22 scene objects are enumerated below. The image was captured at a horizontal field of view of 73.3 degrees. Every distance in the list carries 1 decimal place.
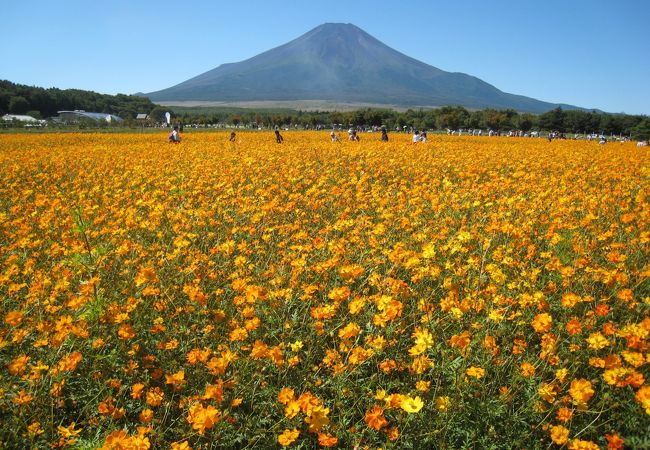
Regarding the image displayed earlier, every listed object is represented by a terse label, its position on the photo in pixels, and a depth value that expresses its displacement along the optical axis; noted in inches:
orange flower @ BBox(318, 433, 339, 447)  70.8
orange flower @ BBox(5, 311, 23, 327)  93.9
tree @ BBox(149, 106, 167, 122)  3984.3
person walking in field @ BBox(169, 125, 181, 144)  844.6
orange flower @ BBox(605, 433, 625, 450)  69.6
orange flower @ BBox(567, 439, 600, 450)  75.2
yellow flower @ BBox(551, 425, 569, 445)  76.6
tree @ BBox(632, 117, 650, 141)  2110.0
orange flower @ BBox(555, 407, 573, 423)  81.2
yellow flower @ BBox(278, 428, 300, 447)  75.8
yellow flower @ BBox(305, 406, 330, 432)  72.4
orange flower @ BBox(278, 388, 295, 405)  81.4
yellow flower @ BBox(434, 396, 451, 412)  82.6
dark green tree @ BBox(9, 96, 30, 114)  3420.3
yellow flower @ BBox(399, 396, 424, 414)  74.5
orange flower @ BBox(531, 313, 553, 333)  92.0
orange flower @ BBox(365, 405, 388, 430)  72.6
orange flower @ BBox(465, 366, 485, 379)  89.7
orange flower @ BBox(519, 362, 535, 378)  91.9
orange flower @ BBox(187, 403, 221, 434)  68.4
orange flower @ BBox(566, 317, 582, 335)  92.4
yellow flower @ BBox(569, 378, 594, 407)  76.9
